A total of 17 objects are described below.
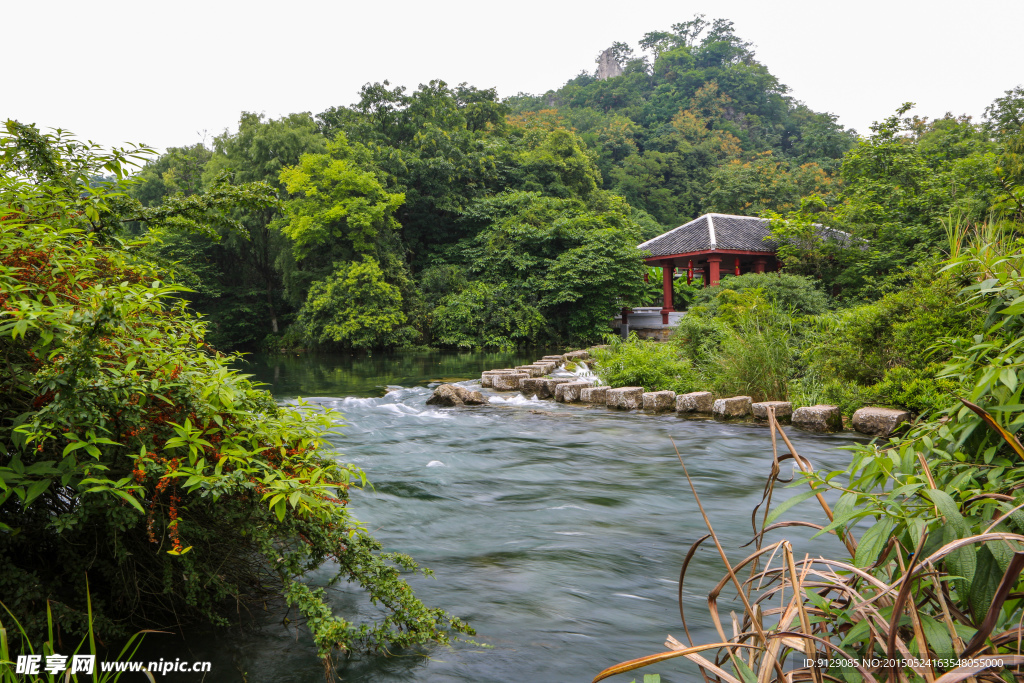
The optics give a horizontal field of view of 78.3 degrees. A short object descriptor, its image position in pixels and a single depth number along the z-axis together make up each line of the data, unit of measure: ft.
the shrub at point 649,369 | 32.96
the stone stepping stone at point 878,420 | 21.18
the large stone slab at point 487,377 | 39.81
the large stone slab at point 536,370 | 42.34
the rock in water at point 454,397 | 33.76
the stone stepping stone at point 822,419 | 23.65
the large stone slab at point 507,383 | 38.58
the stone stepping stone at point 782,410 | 25.34
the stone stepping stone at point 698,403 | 28.25
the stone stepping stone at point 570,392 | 33.83
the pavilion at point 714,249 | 69.51
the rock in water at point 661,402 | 29.45
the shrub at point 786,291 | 44.11
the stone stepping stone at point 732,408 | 26.96
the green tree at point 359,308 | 78.69
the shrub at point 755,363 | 28.22
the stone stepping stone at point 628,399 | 30.71
